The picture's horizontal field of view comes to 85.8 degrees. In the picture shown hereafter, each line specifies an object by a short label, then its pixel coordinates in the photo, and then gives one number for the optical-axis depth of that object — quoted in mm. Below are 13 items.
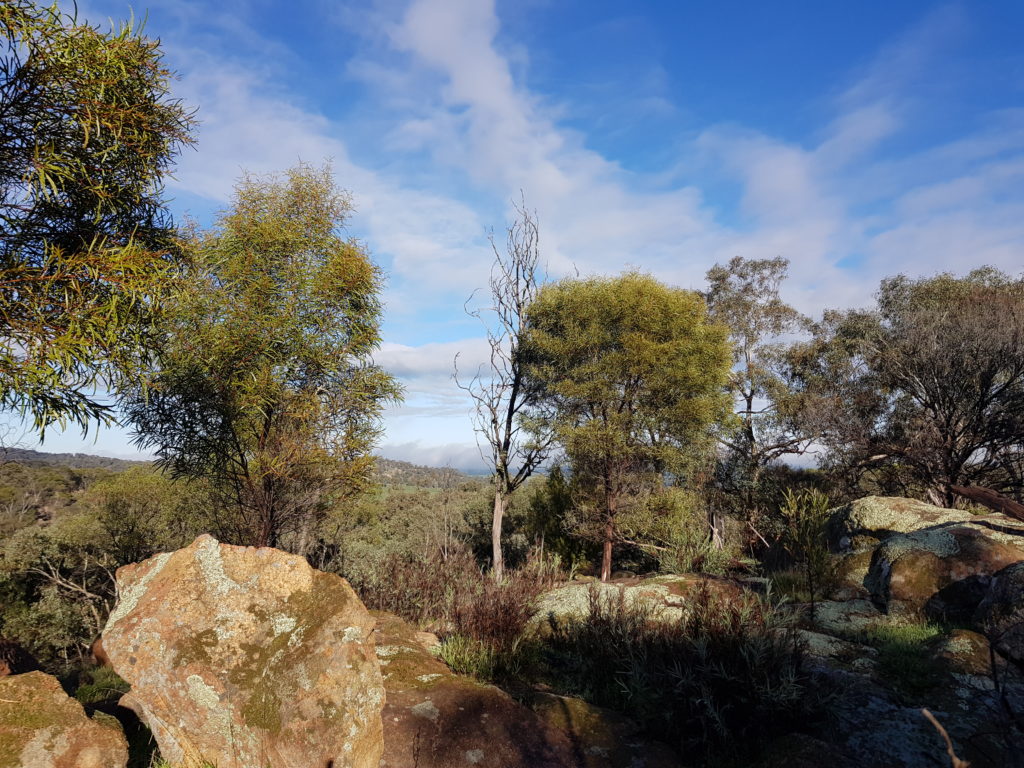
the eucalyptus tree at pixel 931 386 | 16156
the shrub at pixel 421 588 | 8078
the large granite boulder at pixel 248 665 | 3633
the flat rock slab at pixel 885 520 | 8992
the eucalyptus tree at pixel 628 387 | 14758
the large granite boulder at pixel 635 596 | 7320
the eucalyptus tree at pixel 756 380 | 20391
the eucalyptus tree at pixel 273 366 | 8664
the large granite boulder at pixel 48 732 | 3359
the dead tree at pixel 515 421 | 16531
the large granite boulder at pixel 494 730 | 3797
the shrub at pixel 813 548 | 7426
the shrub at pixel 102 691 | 5646
